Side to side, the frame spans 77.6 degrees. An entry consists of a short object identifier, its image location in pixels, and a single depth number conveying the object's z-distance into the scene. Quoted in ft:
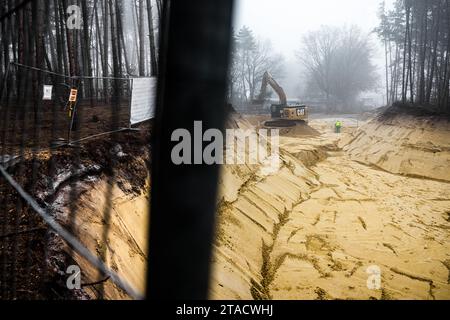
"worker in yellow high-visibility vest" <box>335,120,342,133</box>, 74.95
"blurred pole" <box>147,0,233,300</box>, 11.18
